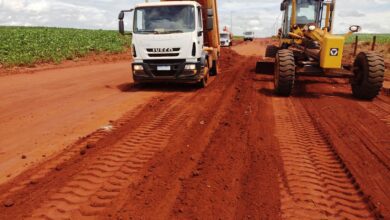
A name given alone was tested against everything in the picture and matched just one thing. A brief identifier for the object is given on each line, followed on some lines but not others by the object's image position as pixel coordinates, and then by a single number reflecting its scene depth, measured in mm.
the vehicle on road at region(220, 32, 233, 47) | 37219
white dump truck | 10070
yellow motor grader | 8758
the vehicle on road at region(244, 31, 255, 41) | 62000
